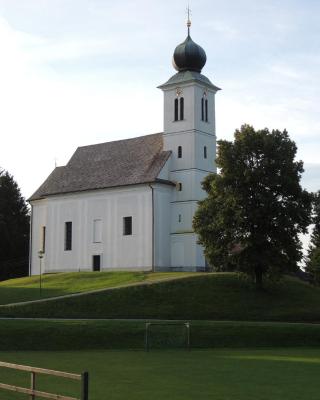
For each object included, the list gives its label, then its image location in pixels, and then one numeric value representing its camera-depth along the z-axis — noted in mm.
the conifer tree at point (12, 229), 88250
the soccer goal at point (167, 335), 31609
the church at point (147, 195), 62688
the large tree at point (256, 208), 46188
